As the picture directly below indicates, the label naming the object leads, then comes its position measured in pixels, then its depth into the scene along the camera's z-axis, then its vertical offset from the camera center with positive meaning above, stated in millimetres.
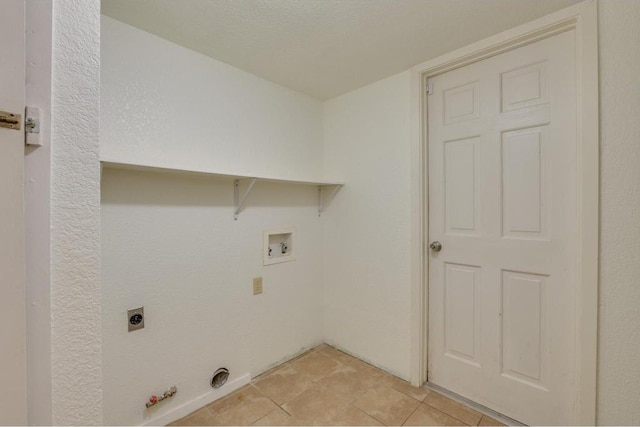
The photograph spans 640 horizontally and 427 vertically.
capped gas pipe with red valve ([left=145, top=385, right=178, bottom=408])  1479 -1024
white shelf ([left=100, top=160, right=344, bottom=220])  1300 +218
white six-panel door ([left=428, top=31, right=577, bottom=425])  1398 -107
